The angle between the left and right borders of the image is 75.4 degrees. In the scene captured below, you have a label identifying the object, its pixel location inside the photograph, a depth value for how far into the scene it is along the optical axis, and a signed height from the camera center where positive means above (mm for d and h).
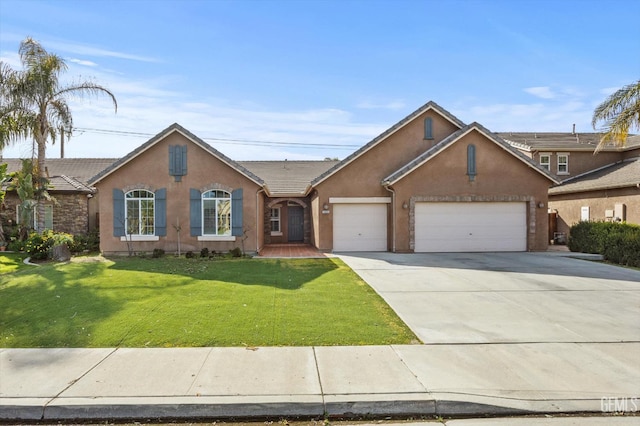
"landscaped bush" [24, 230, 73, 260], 15906 -1108
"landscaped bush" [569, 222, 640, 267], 14938 -1227
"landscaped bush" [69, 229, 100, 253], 17828 -1277
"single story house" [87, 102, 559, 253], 17000 +722
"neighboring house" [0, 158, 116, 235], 21172 +391
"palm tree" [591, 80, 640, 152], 15539 +3725
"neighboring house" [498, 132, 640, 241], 20047 +1997
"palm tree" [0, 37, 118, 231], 17719 +4991
